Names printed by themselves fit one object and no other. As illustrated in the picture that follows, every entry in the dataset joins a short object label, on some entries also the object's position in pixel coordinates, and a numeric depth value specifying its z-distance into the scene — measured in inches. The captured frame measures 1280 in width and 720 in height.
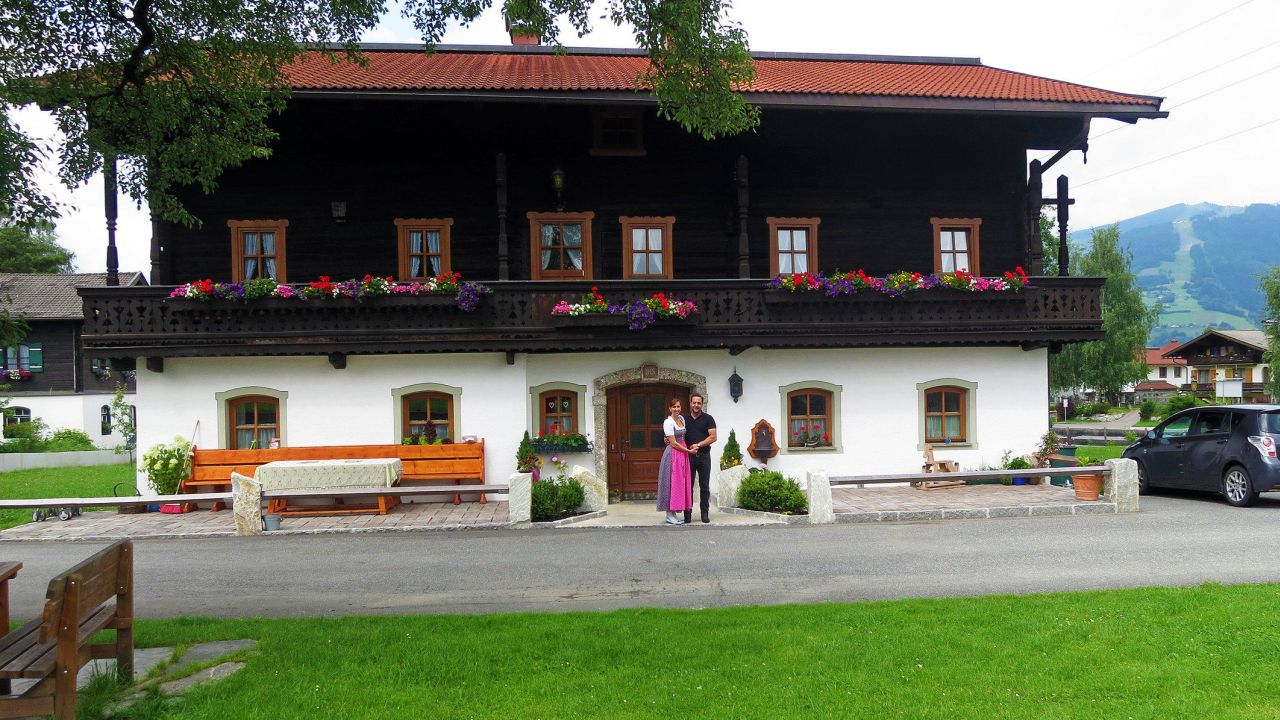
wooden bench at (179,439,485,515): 539.8
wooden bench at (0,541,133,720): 156.6
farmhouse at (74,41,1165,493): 555.2
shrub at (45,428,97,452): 1193.7
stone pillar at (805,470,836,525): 451.2
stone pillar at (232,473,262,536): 440.1
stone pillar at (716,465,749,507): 503.8
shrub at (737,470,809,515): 469.4
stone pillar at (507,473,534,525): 450.6
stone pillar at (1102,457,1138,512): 476.4
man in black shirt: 443.5
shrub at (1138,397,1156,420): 1895.9
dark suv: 482.9
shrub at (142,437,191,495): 538.3
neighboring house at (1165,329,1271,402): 2524.6
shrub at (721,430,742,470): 565.9
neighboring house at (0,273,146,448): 1393.9
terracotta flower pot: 490.6
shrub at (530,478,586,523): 461.7
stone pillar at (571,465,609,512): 493.4
